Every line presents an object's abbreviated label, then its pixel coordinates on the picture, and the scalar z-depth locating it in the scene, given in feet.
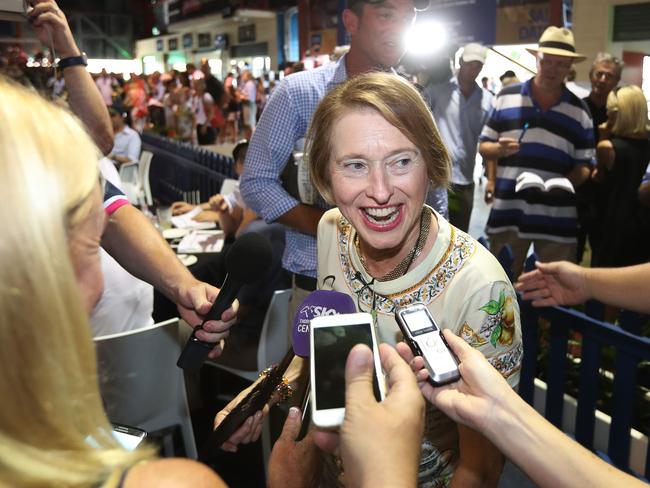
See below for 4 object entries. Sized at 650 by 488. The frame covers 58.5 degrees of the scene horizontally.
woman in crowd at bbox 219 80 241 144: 49.78
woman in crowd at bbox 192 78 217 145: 41.88
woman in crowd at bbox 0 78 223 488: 2.31
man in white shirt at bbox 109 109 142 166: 26.32
